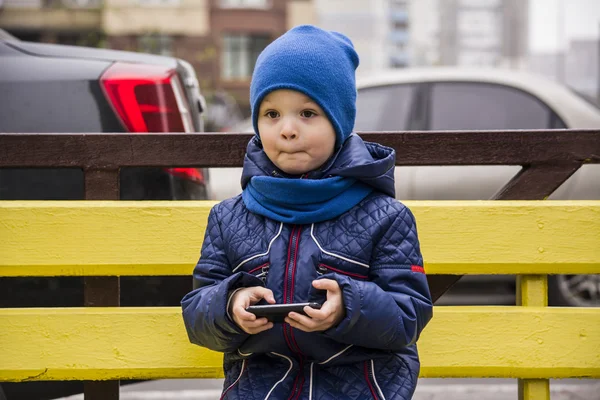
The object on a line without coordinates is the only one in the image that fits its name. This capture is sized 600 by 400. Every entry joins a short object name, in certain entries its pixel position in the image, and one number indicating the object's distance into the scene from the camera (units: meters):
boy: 1.99
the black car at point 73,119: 2.80
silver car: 5.24
